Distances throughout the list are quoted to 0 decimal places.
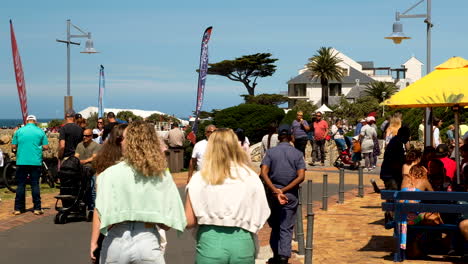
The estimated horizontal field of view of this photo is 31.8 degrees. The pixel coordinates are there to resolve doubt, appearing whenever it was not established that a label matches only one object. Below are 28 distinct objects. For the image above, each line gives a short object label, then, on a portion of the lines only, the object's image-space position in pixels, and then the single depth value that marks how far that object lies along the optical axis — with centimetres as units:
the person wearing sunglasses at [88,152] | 1273
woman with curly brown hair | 514
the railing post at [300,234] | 1011
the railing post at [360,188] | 1709
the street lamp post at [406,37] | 2219
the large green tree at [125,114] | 7635
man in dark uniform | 920
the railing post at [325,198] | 1435
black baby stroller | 1252
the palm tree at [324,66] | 11025
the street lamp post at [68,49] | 2855
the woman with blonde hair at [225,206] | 523
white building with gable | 12400
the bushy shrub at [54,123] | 7600
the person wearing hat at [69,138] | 1390
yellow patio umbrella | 1034
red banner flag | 1856
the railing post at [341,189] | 1585
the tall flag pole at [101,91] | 3472
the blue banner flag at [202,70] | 2478
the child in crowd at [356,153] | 2402
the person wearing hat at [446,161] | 1141
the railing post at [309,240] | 868
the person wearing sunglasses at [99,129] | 1912
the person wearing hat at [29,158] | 1362
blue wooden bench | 925
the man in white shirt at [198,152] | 1196
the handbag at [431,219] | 963
